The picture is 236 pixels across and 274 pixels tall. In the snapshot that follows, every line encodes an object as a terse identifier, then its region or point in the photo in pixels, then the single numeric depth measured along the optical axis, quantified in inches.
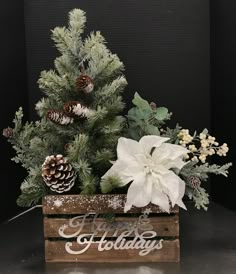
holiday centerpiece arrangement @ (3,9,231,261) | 33.3
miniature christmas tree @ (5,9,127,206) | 34.5
